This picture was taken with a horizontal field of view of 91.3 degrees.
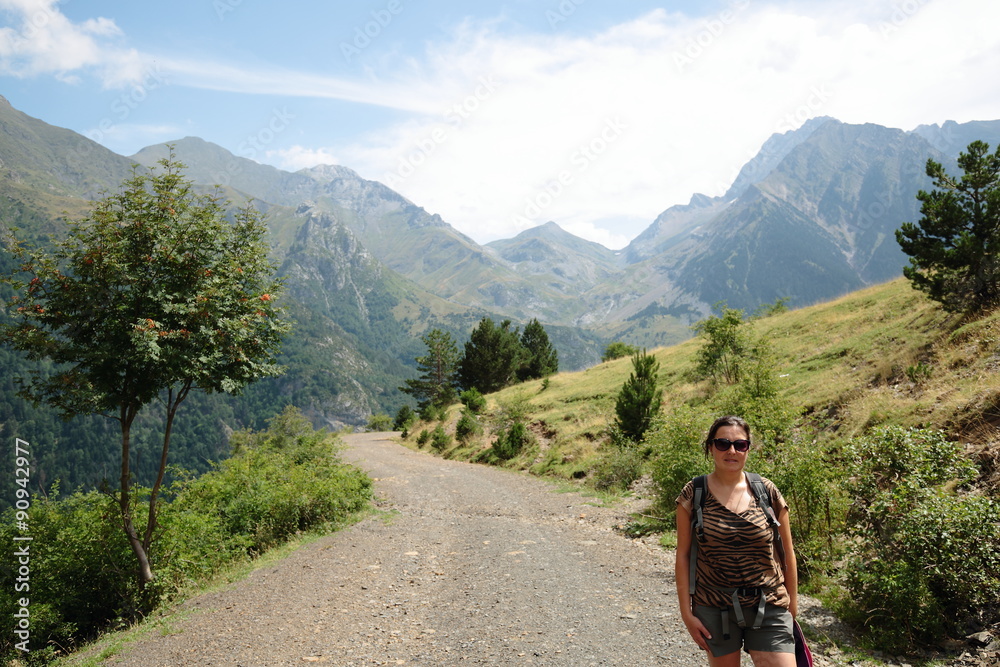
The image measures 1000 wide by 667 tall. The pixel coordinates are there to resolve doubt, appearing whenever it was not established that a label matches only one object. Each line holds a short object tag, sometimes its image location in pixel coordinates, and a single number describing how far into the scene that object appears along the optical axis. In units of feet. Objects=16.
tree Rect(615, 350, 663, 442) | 58.75
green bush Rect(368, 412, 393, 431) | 244.63
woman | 11.08
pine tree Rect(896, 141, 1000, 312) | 40.34
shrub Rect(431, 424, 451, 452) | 99.91
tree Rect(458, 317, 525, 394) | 166.50
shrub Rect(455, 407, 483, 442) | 95.86
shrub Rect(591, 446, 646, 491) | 51.52
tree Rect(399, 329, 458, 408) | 199.93
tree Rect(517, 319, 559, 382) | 181.27
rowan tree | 26.03
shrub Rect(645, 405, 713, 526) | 33.71
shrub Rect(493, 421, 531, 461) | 77.00
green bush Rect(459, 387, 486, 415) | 113.19
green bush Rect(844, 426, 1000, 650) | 16.69
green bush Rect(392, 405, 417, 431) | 182.80
